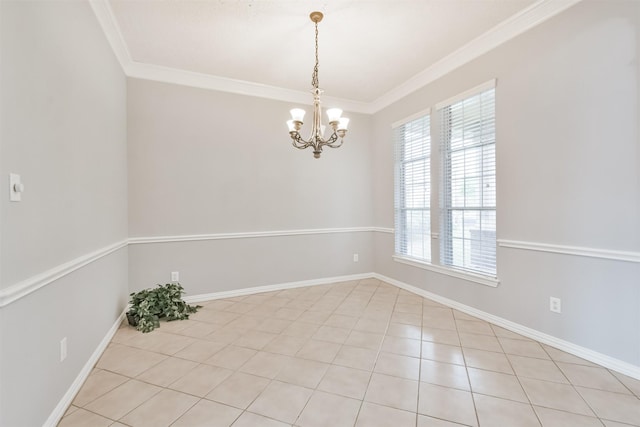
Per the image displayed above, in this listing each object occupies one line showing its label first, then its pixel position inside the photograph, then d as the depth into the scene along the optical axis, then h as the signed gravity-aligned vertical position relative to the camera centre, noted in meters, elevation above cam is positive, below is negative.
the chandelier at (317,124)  2.39 +0.74
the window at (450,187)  2.95 +0.25
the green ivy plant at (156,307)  2.87 -1.02
